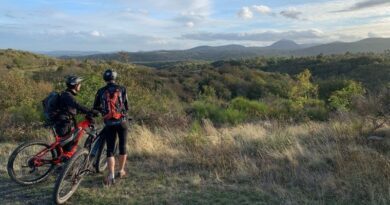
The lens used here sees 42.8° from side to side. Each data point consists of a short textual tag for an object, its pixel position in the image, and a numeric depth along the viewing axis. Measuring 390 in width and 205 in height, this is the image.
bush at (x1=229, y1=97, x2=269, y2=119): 17.47
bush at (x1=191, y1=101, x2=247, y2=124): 16.25
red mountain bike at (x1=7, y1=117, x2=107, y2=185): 7.18
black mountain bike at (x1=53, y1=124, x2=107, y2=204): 6.39
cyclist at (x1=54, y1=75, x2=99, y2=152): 7.12
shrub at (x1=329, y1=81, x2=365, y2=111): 15.99
